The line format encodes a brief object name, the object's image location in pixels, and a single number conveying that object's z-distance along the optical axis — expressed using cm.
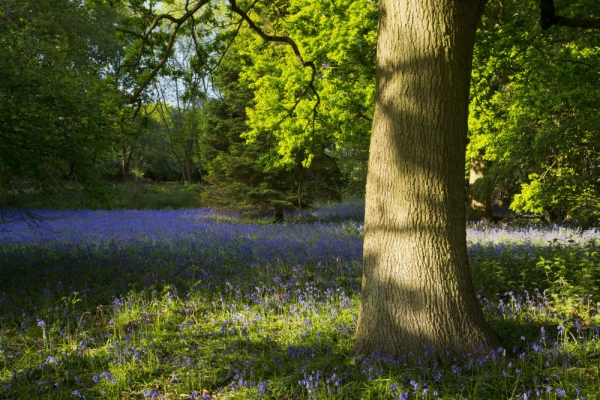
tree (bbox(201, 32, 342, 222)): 1708
